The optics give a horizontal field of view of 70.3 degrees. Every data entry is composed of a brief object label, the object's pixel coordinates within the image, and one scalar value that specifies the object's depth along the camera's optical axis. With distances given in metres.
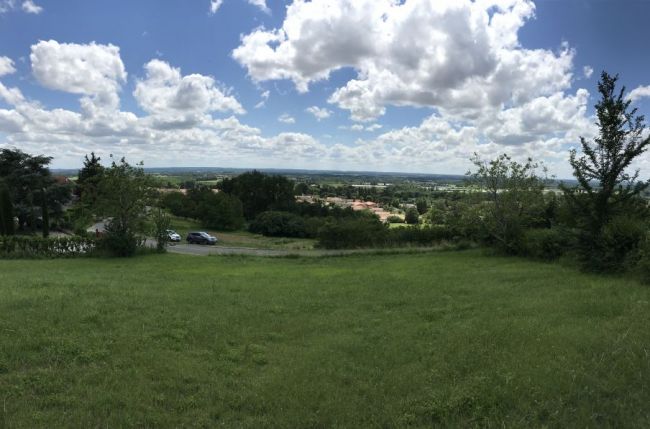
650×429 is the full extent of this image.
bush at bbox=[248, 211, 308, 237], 70.88
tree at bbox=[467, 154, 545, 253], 21.06
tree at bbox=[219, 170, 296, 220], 90.56
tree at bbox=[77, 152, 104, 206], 27.00
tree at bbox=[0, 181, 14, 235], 38.11
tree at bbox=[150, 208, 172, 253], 27.73
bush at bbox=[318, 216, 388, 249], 34.44
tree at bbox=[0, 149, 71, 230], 46.25
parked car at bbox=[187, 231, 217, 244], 48.81
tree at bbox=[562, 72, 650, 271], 12.81
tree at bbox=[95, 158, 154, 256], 25.91
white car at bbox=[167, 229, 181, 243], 48.45
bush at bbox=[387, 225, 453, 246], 30.48
